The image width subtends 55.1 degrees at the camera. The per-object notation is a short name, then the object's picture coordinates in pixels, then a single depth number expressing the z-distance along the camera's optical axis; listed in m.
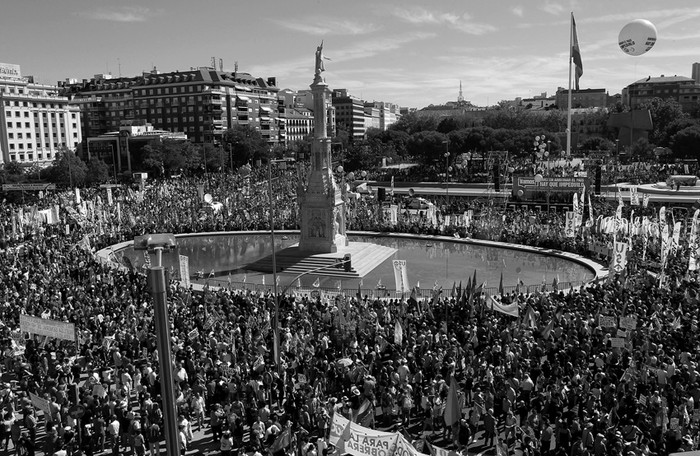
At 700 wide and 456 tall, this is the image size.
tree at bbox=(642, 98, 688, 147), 124.22
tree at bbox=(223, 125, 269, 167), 116.25
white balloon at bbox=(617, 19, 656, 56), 47.03
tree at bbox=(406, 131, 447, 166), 112.44
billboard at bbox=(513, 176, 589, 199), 65.11
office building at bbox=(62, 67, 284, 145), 131.75
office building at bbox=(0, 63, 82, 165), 118.61
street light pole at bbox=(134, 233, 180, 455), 8.30
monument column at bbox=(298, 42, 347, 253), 42.28
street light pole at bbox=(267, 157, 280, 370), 20.57
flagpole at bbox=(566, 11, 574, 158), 77.94
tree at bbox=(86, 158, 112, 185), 93.94
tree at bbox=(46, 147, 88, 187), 87.81
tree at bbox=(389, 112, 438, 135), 156.50
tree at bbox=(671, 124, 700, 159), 100.56
